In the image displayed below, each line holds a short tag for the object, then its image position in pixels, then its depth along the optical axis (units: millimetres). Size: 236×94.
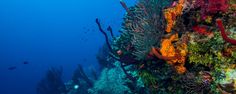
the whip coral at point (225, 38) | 2450
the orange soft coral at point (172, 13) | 3269
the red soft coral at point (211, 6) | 2824
